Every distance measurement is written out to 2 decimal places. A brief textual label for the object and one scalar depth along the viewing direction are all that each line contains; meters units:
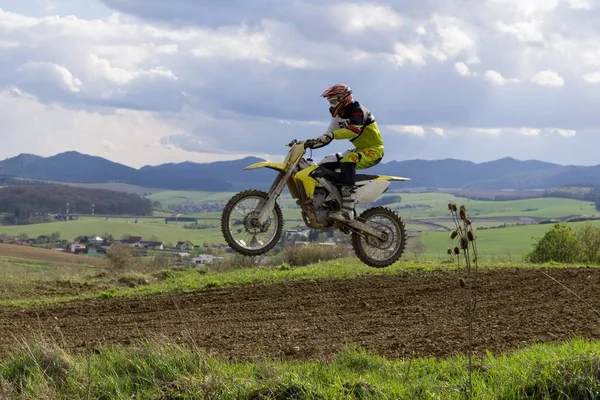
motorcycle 11.46
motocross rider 11.12
